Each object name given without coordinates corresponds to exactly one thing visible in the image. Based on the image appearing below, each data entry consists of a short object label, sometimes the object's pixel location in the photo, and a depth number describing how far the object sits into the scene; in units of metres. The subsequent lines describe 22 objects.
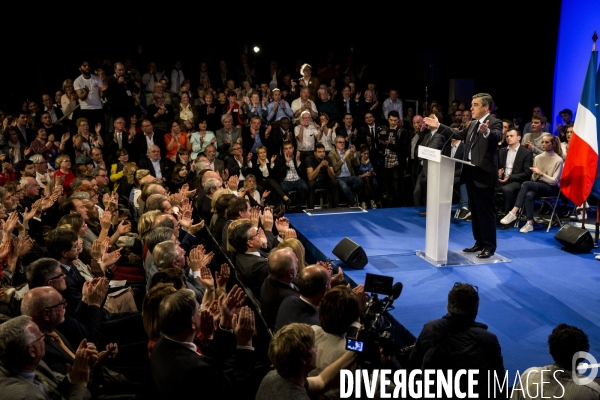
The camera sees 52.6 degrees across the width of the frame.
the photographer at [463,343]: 3.23
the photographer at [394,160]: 10.02
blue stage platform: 4.54
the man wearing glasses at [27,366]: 2.59
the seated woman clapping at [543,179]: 7.62
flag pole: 6.87
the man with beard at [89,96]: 10.16
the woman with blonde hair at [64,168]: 8.42
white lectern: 5.70
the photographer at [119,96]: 10.14
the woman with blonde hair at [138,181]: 7.53
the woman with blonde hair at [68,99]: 10.27
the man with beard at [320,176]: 9.68
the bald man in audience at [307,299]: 3.47
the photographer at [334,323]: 2.98
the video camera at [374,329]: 2.79
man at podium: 5.68
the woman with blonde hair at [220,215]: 5.89
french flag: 6.32
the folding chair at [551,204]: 7.45
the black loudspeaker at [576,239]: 6.35
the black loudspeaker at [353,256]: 5.93
